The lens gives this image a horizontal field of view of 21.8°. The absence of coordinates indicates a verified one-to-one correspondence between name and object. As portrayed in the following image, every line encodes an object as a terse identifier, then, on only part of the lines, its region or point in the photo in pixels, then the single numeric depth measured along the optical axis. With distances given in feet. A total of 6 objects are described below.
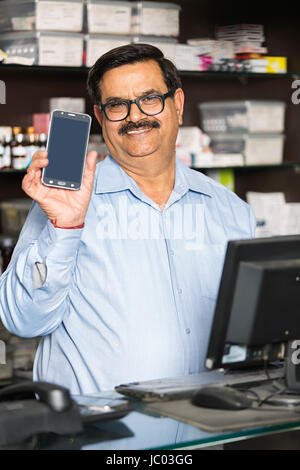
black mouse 5.12
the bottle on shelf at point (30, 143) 9.95
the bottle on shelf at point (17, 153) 9.89
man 6.14
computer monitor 5.14
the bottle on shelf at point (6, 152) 9.83
